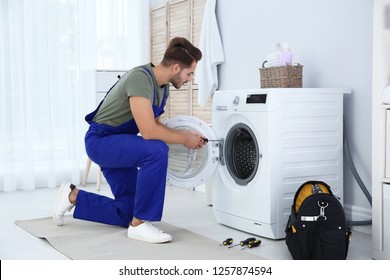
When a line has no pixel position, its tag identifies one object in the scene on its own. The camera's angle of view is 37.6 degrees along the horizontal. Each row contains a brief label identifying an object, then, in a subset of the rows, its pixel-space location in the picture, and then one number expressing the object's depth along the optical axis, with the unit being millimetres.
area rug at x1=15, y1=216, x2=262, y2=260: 2795
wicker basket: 3383
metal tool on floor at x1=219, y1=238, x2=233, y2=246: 2975
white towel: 4605
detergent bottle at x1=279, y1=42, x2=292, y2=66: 3461
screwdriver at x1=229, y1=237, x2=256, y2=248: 2961
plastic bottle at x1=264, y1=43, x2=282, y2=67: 3514
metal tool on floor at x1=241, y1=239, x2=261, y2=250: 2955
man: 3025
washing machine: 3115
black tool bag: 2629
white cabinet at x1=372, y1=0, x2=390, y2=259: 2670
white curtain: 4840
